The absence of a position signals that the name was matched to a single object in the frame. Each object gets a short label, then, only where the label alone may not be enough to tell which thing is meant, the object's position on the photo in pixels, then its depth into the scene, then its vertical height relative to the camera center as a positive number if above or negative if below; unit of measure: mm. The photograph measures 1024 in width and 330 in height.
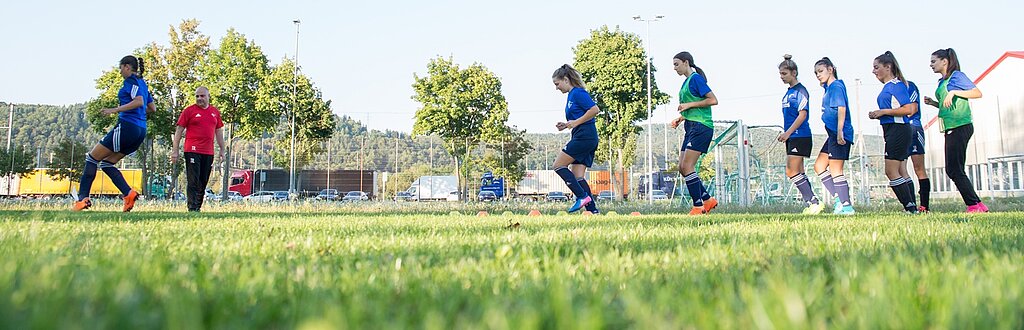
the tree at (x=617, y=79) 30016 +5277
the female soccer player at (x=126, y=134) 7902 +771
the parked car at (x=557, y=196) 61656 +61
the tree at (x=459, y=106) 30391 +4205
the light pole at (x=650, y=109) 31502 +4091
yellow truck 48594 +1048
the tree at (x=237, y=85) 23984 +4081
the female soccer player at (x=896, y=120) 7520 +858
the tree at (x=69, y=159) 42125 +2517
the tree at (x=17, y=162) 43050 +2420
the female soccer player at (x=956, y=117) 7543 +902
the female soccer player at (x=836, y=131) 7579 +750
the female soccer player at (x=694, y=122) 7727 +874
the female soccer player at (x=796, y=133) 8102 +776
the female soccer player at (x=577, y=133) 7926 +759
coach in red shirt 8797 +788
